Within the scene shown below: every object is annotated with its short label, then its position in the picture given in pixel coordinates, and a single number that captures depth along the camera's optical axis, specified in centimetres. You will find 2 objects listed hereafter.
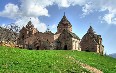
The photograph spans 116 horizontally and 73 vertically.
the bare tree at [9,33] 4296
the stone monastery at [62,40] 3346
